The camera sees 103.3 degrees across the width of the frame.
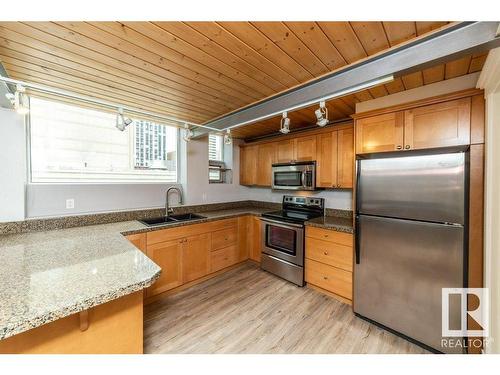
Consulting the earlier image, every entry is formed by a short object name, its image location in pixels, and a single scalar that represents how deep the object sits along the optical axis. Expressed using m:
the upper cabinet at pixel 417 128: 1.59
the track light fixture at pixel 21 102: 1.37
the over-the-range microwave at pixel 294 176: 2.93
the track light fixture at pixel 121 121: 1.82
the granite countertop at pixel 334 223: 2.33
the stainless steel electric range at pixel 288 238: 2.75
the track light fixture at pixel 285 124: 1.88
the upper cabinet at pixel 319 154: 2.61
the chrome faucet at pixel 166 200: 2.94
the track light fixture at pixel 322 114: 1.64
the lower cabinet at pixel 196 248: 2.40
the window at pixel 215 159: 3.81
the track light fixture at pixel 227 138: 2.58
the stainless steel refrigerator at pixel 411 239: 1.61
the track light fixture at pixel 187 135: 2.56
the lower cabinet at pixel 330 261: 2.33
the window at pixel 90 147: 2.22
